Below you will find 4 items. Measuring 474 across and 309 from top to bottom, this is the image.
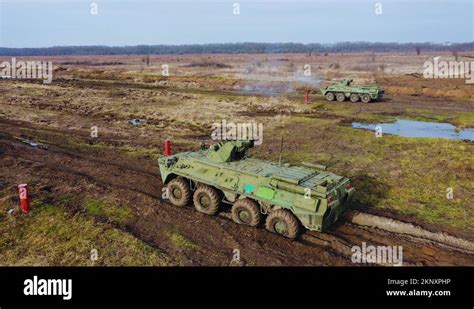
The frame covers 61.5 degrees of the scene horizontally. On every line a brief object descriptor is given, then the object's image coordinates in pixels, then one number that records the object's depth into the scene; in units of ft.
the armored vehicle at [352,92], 112.78
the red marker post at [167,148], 60.08
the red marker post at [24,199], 40.68
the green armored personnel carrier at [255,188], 35.09
